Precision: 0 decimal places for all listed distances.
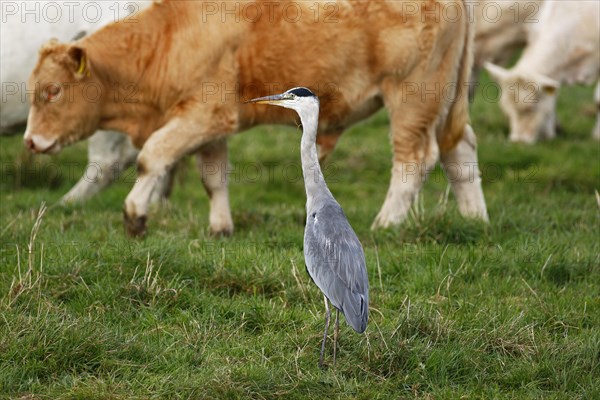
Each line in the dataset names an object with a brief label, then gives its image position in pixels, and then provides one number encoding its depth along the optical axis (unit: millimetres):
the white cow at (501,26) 28281
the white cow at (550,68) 26453
